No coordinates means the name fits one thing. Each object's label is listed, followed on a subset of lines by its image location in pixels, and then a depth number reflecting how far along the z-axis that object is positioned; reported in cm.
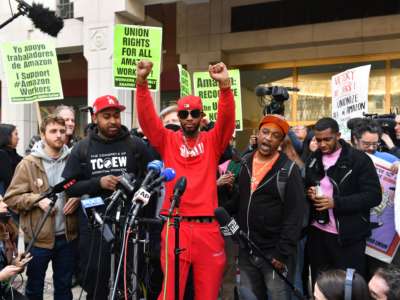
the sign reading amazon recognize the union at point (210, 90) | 751
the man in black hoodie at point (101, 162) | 390
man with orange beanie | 368
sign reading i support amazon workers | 723
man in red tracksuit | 362
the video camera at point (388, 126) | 538
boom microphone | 688
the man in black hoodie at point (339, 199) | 386
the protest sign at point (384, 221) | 427
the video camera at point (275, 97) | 502
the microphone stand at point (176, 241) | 297
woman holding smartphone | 367
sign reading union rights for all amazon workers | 730
